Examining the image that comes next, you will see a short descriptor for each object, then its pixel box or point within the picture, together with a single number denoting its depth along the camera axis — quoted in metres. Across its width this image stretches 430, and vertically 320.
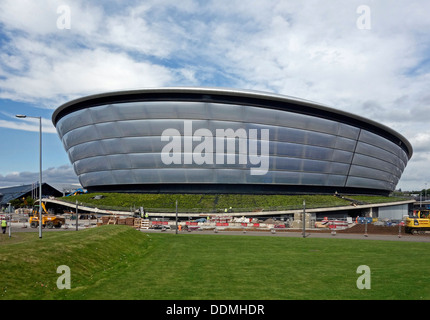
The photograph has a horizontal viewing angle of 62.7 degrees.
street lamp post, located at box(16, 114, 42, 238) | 27.36
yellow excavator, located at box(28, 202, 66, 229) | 46.22
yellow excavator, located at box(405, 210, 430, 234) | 39.44
